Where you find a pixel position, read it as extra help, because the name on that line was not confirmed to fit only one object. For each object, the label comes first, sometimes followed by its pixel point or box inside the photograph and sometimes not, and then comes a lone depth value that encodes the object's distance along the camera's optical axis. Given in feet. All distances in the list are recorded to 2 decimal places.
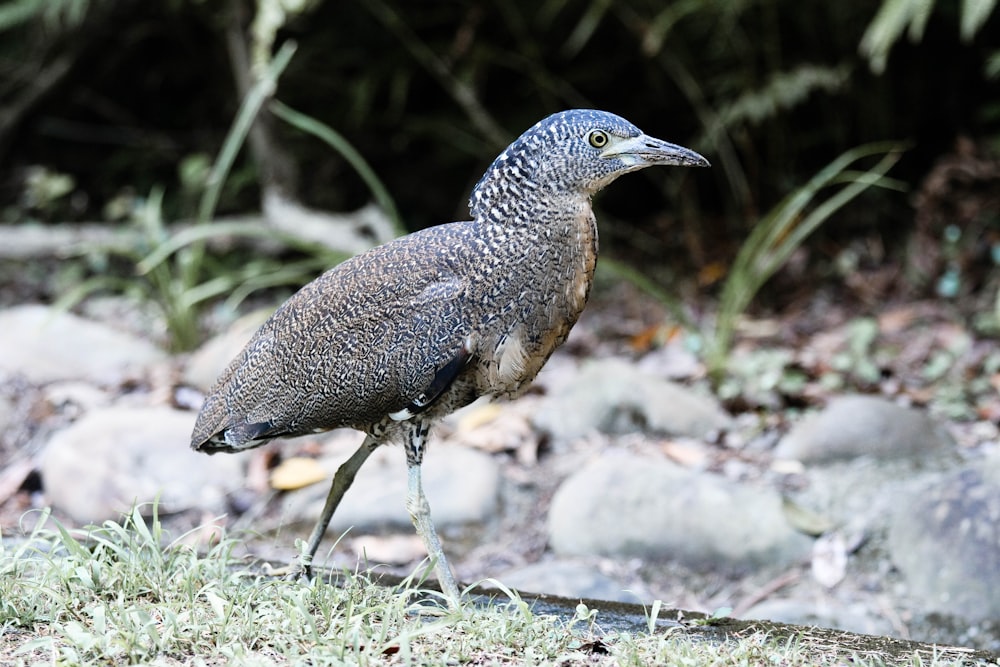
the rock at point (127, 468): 39.40
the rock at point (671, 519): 35.27
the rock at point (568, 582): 33.04
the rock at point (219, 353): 46.29
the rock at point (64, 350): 49.01
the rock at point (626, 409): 41.91
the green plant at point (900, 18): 42.06
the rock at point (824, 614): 32.17
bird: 24.82
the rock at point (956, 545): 32.27
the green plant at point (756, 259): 43.55
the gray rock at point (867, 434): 38.75
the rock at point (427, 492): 37.91
